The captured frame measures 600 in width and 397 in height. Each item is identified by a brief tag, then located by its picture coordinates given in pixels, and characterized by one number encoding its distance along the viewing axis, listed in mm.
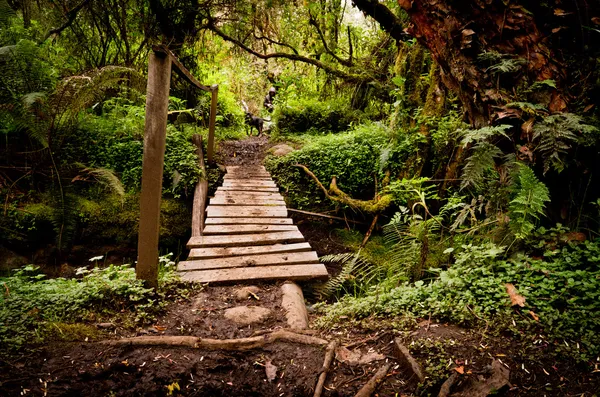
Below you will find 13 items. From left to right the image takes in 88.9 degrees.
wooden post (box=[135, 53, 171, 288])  2529
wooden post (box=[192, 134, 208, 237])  5206
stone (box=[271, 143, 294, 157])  8184
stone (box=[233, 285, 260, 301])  3145
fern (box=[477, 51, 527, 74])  2650
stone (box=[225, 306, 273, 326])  2701
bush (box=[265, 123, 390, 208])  6652
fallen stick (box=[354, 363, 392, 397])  1614
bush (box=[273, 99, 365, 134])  9938
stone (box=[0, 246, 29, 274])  4828
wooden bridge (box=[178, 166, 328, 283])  3539
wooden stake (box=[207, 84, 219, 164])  6767
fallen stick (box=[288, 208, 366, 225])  6299
